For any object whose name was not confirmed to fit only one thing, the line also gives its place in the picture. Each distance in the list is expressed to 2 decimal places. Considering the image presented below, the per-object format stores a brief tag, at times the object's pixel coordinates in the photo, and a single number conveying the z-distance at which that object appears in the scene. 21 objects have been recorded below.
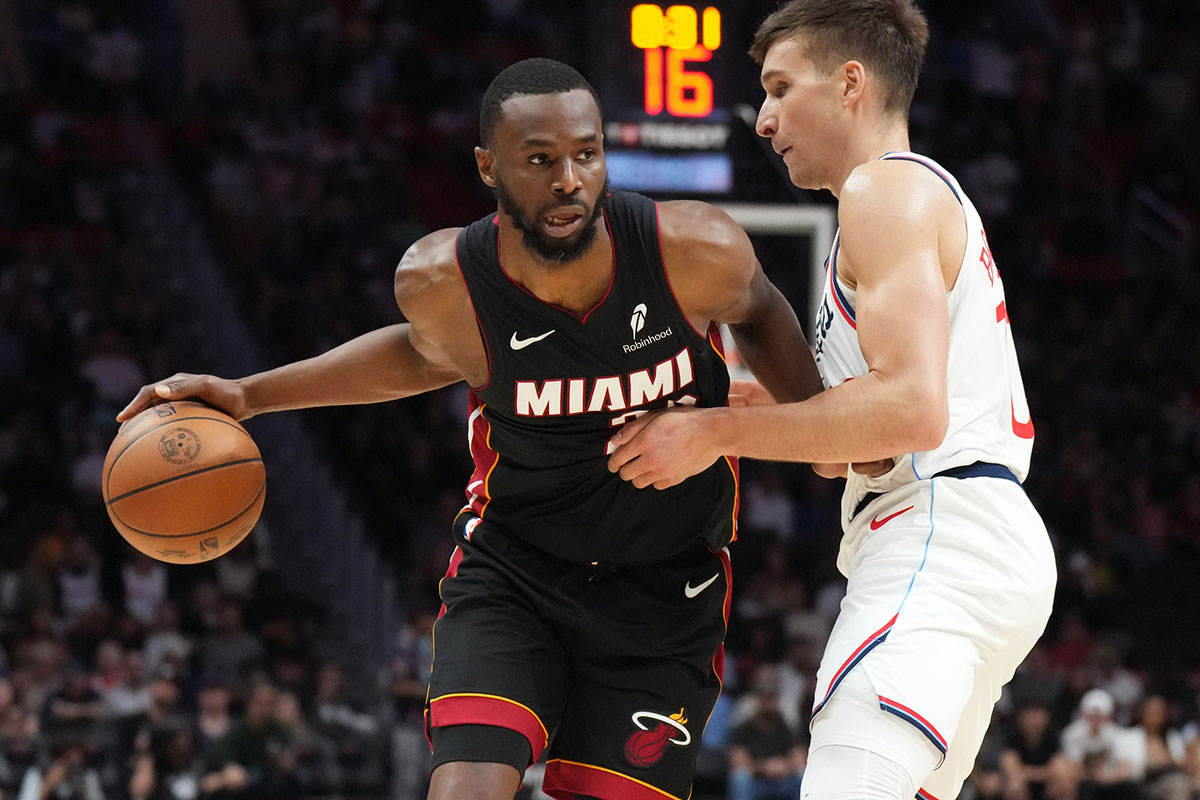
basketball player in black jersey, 6.45
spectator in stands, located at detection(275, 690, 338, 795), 16.67
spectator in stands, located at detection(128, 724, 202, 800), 16.12
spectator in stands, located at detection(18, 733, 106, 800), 15.94
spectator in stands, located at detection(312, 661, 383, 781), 17.06
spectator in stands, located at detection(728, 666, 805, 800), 17.16
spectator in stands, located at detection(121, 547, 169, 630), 19.44
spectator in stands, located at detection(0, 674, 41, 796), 15.95
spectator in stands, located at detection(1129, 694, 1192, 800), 17.52
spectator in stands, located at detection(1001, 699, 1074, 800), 17.62
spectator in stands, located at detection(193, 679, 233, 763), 16.62
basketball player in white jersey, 5.54
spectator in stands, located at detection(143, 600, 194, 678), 17.94
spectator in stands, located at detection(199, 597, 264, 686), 18.22
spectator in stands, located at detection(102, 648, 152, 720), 17.27
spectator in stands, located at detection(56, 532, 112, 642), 18.92
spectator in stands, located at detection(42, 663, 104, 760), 16.31
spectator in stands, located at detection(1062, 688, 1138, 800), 17.64
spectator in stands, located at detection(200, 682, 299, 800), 16.27
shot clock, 14.77
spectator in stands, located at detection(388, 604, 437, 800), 16.91
